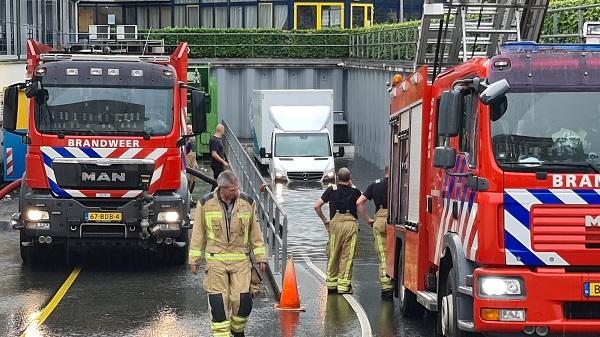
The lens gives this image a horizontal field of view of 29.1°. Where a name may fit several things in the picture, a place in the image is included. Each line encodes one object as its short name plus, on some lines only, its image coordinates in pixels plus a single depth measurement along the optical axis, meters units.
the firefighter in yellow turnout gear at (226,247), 10.52
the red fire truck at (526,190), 9.18
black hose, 20.41
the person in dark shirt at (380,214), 15.00
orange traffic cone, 13.53
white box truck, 33.44
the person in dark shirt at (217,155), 24.88
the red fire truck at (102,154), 16.56
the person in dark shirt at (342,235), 15.01
